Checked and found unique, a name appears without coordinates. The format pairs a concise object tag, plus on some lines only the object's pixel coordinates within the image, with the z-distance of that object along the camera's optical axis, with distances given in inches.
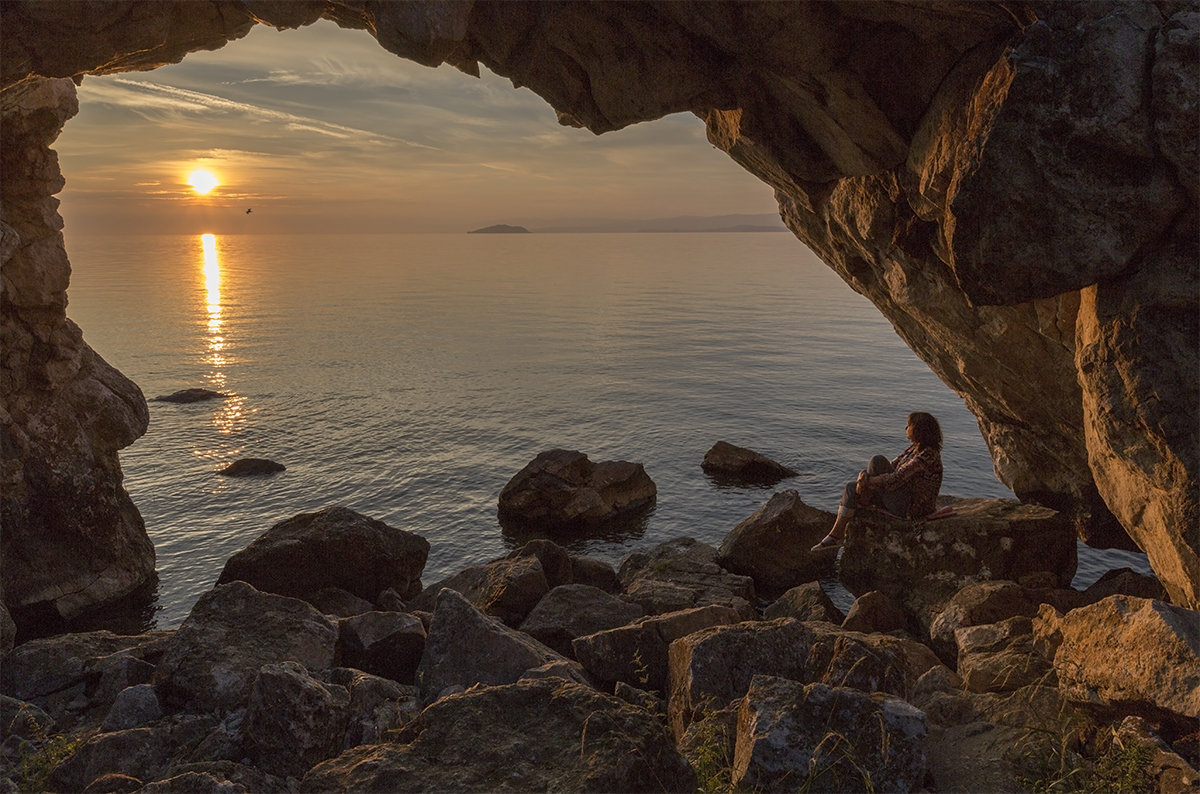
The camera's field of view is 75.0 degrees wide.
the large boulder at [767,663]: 338.3
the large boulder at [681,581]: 657.0
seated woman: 576.1
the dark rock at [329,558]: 722.8
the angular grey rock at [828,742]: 258.5
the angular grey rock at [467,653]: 381.7
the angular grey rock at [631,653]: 422.6
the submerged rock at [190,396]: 1722.4
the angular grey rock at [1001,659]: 386.3
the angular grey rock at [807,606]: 613.9
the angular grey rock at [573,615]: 532.1
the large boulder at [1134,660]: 301.4
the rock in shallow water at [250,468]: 1220.5
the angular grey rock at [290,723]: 316.2
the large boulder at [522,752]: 251.0
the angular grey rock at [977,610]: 505.7
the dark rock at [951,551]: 579.8
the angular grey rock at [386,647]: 446.0
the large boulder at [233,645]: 374.6
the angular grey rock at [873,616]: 565.0
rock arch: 374.3
